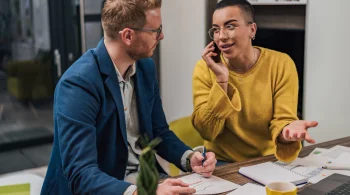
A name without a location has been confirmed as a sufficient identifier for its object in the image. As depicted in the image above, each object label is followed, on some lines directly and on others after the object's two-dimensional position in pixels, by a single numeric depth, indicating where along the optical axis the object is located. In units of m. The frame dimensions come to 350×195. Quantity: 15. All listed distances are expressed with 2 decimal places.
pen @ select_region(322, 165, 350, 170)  1.56
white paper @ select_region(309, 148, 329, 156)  1.71
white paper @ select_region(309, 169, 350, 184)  1.44
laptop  1.33
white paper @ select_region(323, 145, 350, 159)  1.69
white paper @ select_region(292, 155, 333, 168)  1.60
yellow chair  2.05
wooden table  1.46
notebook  1.43
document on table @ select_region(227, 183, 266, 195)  1.34
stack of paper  1.51
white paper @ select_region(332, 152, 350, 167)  1.59
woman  1.83
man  1.29
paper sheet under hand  1.35
